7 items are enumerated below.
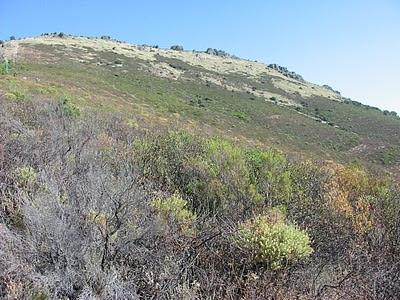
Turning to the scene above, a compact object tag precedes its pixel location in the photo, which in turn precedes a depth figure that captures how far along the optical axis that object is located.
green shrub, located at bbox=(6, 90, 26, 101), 18.45
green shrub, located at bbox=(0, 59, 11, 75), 30.68
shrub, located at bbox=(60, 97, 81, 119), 17.43
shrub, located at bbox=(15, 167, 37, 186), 8.46
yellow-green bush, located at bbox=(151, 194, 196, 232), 7.84
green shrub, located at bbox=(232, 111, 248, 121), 44.98
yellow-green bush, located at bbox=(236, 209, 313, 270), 6.57
